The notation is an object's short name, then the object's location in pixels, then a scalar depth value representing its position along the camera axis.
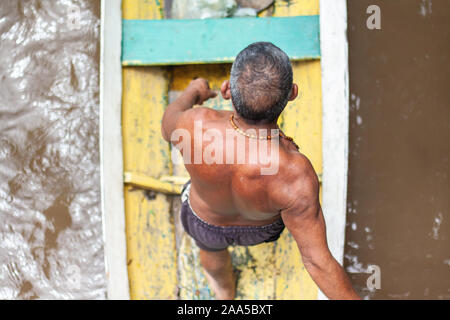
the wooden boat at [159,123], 6.85
